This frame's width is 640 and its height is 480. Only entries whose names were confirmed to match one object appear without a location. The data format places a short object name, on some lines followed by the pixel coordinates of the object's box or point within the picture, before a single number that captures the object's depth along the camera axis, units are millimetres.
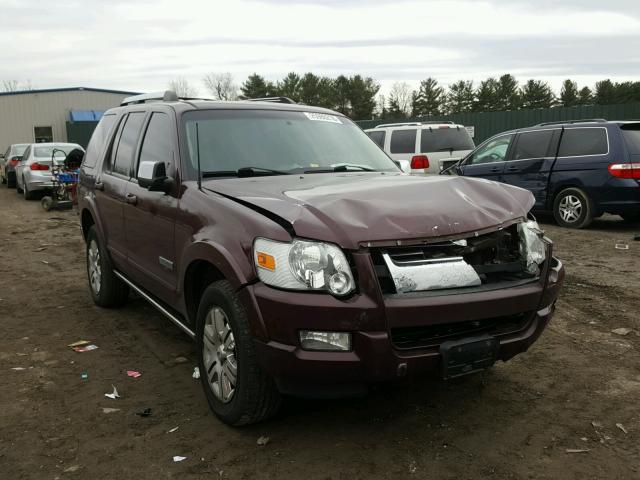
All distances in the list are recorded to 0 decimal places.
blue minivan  9344
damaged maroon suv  2781
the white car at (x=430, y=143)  13250
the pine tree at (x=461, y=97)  67188
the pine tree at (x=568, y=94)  64438
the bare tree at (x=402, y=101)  71688
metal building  38969
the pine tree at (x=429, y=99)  69688
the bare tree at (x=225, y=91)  72088
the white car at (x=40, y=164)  17141
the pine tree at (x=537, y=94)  65625
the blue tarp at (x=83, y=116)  39462
